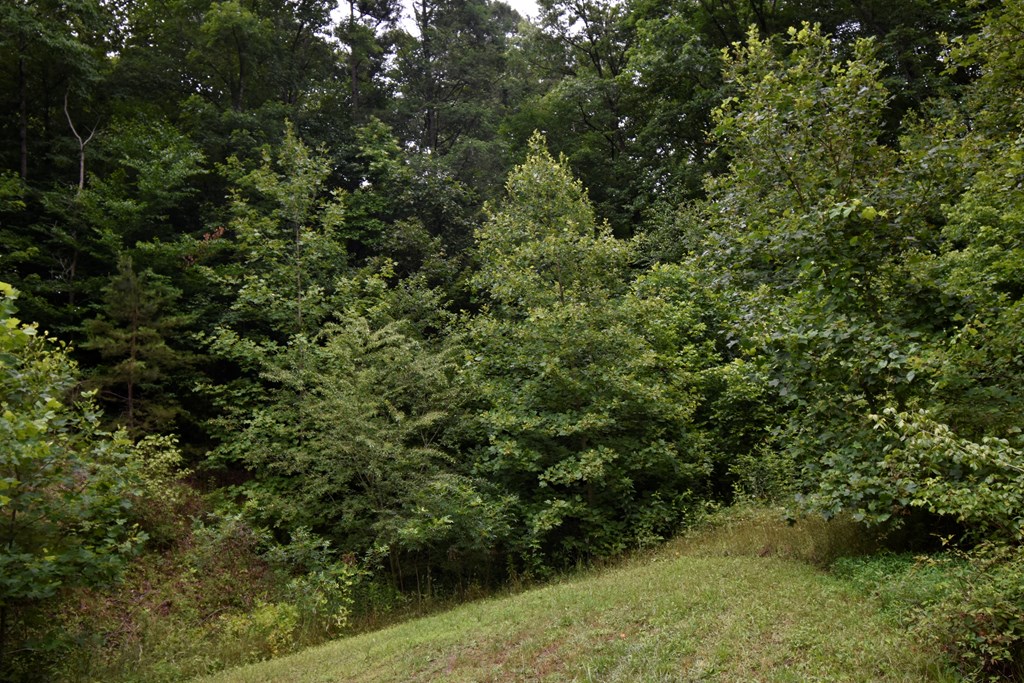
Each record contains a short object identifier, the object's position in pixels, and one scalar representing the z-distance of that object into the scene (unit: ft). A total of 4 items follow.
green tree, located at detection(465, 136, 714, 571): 34.68
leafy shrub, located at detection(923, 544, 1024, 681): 12.65
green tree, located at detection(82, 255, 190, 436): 41.70
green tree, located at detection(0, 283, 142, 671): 19.57
